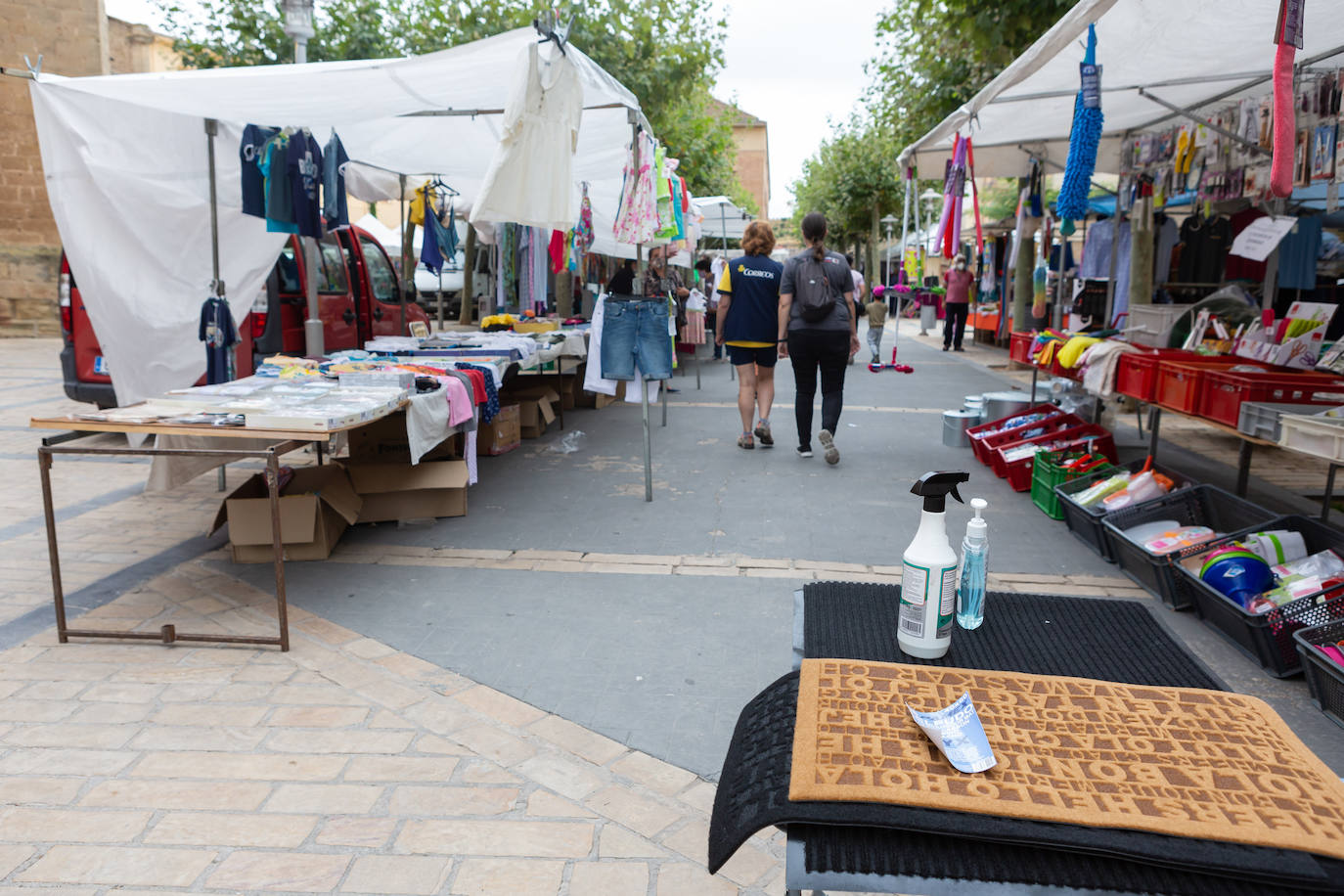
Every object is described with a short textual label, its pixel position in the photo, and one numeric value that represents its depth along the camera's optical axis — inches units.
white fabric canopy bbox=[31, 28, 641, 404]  201.9
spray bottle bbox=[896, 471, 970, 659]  69.8
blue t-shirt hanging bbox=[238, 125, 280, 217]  231.6
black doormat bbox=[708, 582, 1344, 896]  47.7
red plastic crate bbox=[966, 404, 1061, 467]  290.7
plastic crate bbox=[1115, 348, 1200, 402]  215.0
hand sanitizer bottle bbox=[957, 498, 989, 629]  74.8
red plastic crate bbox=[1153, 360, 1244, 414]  192.0
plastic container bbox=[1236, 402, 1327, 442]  162.9
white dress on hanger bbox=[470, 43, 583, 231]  198.2
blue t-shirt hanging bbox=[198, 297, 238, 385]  225.9
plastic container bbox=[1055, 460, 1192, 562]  197.2
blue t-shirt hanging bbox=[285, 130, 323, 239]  237.0
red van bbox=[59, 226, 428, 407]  285.9
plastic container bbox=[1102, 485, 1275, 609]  168.6
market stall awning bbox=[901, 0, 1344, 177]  193.3
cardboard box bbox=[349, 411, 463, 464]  223.6
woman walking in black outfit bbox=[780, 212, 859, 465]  273.3
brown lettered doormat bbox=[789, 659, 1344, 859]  50.9
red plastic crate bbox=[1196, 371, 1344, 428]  172.4
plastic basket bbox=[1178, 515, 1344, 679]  138.0
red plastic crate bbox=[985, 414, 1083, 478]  270.4
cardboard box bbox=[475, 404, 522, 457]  290.5
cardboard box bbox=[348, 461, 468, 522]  215.0
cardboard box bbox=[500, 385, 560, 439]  324.5
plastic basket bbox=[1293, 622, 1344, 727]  124.1
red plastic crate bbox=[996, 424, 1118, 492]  254.1
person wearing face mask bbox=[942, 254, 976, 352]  711.7
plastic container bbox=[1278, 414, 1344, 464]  142.9
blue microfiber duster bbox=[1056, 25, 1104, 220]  203.3
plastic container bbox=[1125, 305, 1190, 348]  274.4
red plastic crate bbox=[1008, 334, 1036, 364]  308.0
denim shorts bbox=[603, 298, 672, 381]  248.5
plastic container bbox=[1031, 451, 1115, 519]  227.6
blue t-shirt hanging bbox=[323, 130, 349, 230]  252.5
